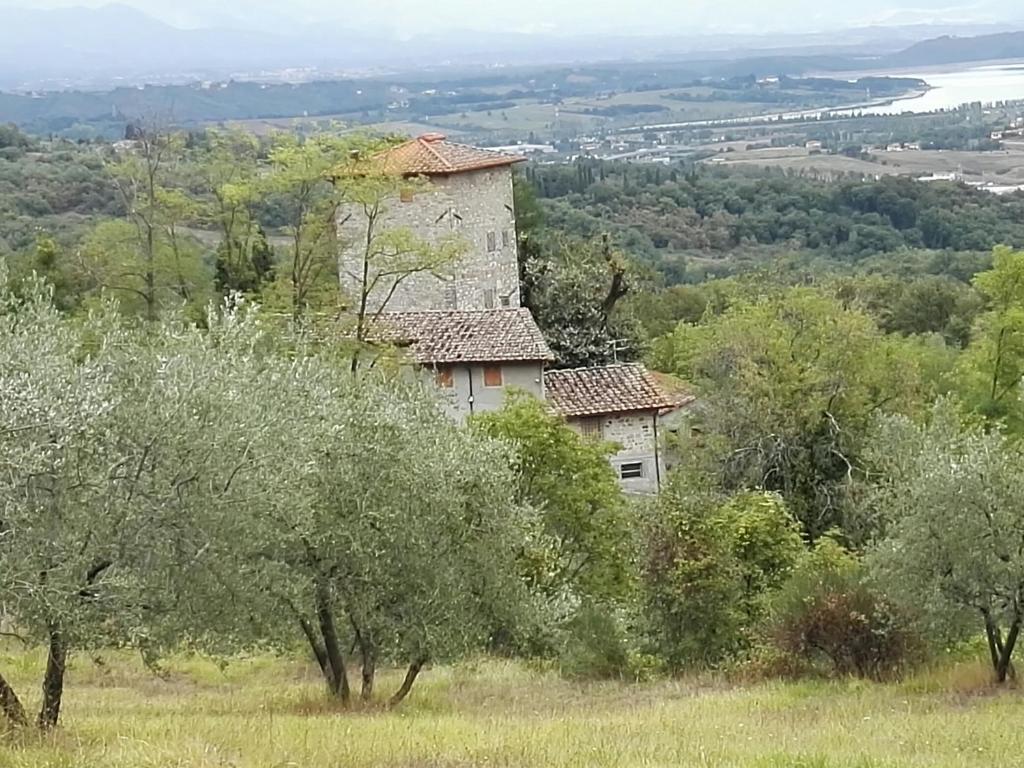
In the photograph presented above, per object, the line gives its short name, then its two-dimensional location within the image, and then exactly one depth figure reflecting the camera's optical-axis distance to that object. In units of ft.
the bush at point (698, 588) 67.87
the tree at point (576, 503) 76.79
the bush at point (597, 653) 65.57
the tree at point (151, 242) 117.60
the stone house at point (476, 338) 114.62
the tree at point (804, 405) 105.50
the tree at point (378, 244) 108.37
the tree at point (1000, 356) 116.78
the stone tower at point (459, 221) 135.13
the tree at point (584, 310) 144.56
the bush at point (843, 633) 62.64
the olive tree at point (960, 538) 54.85
